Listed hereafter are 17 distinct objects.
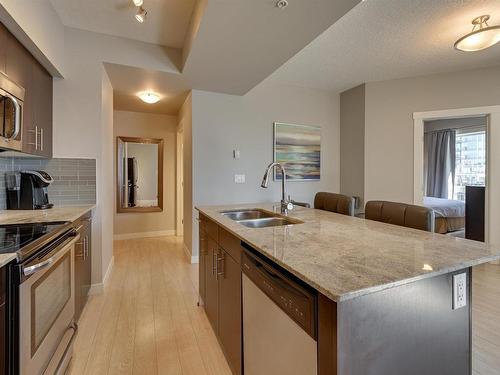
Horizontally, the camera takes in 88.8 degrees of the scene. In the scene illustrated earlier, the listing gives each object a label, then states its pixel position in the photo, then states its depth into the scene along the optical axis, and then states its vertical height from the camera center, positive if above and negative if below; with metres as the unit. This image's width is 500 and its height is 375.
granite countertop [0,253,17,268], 0.98 -0.29
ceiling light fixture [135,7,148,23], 2.19 +1.47
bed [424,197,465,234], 4.46 -0.58
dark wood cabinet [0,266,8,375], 0.98 -0.53
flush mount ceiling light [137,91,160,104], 3.56 +1.23
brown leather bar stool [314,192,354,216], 2.23 -0.19
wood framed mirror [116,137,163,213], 4.75 +0.18
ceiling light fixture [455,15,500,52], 2.24 +1.32
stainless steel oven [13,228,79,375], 1.09 -0.64
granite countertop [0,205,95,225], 1.79 -0.24
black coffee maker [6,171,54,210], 2.22 -0.05
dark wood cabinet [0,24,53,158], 1.75 +0.76
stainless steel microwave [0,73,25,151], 1.61 +0.44
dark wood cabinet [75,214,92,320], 1.94 -0.67
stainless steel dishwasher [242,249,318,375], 0.80 -0.52
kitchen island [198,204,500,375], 0.71 -0.35
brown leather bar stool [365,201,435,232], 1.53 -0.21
